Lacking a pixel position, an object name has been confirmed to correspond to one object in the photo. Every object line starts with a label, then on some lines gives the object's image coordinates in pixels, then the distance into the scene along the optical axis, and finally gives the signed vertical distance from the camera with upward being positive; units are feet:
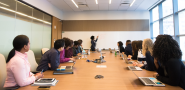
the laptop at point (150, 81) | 3.95 -1.47
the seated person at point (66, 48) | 8.35 -0.59
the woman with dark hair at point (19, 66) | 3.69 -0.77
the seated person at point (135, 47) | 9.36 -0.19
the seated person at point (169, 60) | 3.77 -0.60
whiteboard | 23.29 +2.06
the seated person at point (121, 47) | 16.92 -0.33
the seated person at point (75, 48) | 13.83 -0.46
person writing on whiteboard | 22.27 +0.45
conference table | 3.84 -1.54
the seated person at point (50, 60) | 5.98 -0.86
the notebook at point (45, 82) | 3.91 -1.42
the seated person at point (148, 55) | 5.94 -0.64
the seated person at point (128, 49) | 12.36 -0.49
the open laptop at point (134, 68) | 6.14 -1.41
